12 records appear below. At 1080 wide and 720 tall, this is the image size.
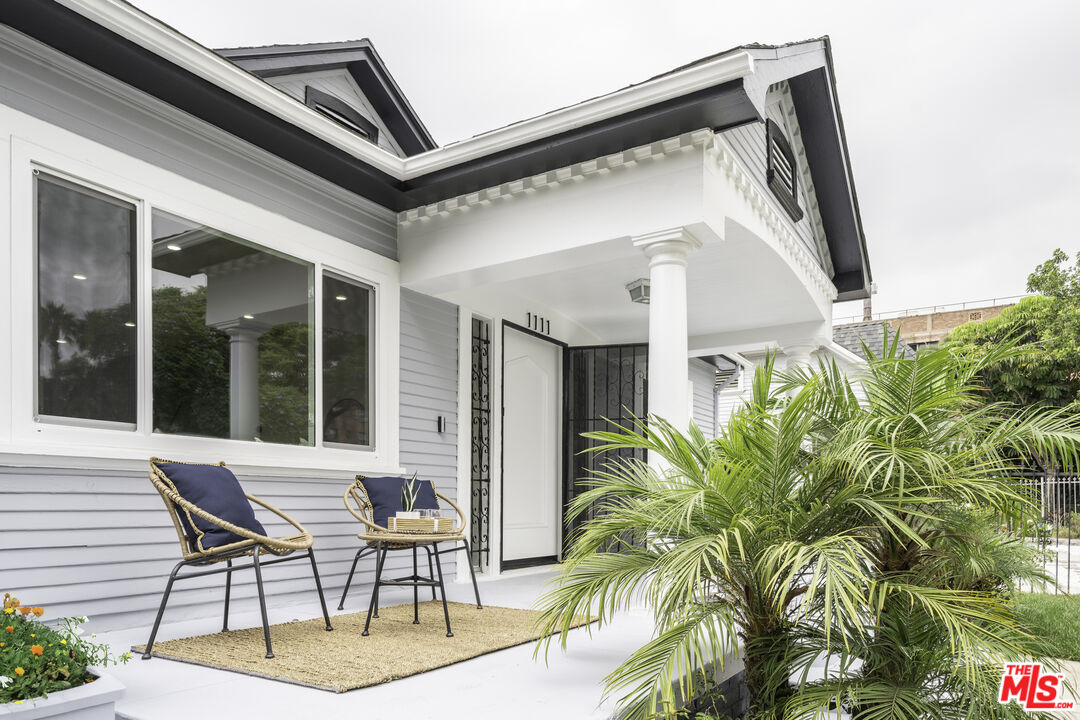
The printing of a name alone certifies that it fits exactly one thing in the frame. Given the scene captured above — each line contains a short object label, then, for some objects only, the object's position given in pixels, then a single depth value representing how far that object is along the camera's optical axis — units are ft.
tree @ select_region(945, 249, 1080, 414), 50.60
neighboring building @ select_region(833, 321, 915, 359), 39.65
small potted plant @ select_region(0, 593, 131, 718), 6.30
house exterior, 10.30
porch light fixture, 18.03
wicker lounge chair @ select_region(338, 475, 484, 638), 11.12
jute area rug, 8.52
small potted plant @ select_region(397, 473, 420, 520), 11.55
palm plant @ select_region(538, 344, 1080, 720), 7.27
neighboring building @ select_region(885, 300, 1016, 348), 88.28
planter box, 6.18
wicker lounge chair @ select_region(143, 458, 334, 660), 9.30
